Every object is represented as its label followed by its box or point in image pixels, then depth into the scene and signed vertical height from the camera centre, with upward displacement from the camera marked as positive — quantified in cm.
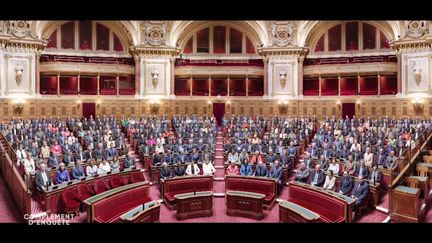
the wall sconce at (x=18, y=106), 1872 +64
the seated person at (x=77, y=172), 893 -137
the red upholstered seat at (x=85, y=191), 808 -169
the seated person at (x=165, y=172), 966 -147
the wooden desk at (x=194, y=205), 784 -196
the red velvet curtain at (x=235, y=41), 2338 +512
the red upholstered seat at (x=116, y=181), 901 -164
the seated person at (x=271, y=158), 1092 -123
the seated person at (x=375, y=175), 841 -136
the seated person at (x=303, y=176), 918 -150
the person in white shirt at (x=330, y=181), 845 -152
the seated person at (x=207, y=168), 1034 -146
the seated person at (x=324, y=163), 988 -126
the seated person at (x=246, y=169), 991 -144
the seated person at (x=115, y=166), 979 -134
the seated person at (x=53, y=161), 976 -119
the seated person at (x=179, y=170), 988 -146
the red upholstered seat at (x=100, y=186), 849 -167
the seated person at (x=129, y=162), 1048 -131
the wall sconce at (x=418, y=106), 1888 +67
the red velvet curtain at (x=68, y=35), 2147 +507
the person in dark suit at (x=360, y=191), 756 -161
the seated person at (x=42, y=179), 796 -139
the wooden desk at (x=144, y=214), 645 -182
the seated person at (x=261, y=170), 966 -142
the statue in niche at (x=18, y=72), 1872 +244
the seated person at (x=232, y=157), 1135 -126
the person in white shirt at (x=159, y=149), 1191 -105
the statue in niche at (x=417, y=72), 1894 +248
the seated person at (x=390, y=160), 951 -113
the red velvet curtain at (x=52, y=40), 2116 +468
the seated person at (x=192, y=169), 1009 -147
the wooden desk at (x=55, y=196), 752 -169
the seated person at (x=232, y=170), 1008 -148
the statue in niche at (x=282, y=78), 2142 +244
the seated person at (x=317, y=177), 883 -149
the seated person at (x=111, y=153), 1134 -112
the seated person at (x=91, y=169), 937 -137
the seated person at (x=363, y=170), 885 -130
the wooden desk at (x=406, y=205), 677 -169
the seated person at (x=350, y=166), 920 -126
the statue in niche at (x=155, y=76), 2130 +254
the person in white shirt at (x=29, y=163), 897 -118
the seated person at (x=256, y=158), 1073 -123
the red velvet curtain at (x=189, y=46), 2341 +478
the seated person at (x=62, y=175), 855 -140
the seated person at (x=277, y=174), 949 -151
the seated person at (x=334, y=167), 950 -133
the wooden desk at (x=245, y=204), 784 -195
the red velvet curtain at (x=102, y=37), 2223 +512
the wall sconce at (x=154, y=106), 2139 +74
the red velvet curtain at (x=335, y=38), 2219 +508
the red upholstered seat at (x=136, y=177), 954 -161
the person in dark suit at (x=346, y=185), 807 -154
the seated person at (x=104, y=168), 952 -136
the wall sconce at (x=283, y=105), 2145 +81
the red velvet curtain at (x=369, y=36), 2144 +500
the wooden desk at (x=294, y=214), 639 -180
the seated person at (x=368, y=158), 993 -113
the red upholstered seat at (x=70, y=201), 755 -180
